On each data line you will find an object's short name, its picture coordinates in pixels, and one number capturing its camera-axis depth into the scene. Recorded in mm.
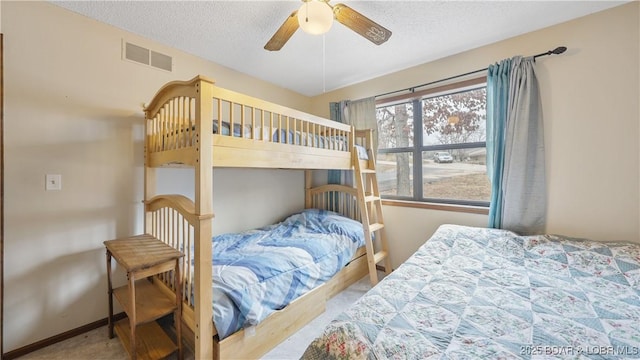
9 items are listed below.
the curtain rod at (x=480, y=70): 1961
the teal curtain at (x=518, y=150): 2062
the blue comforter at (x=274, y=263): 1483
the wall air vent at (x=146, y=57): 2055
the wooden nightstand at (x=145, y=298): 1426
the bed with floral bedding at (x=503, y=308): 872
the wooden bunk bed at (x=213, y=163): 1367
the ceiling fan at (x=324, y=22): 1388
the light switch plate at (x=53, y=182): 1734
